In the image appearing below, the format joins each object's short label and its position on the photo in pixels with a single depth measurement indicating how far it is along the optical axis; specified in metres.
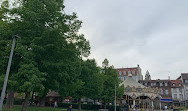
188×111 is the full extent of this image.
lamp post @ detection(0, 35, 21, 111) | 8.92
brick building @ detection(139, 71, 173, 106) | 61.88
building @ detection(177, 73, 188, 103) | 59.85
